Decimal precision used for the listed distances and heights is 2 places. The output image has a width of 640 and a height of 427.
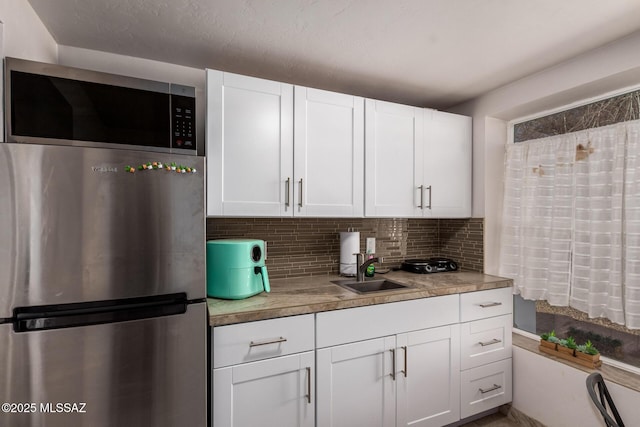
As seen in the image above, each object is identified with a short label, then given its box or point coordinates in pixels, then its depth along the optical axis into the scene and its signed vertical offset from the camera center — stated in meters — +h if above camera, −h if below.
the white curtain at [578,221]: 1.82 -0.08
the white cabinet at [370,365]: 1.55 -0.88
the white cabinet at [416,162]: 2.24 +0.35
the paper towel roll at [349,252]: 2.41 -0.32
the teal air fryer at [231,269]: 1.75 -0.33
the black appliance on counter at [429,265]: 2.54 -0.46
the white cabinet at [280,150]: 1.78 +0.36
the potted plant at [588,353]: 1.93 -0.88
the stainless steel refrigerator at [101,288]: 1.12 -0.30
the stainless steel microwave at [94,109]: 1.23 +0.42
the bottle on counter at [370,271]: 2.45 -0.47
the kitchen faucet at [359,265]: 2.27 -0.40
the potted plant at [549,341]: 2.13 -0.89
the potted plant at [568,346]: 2.03 -0.88
